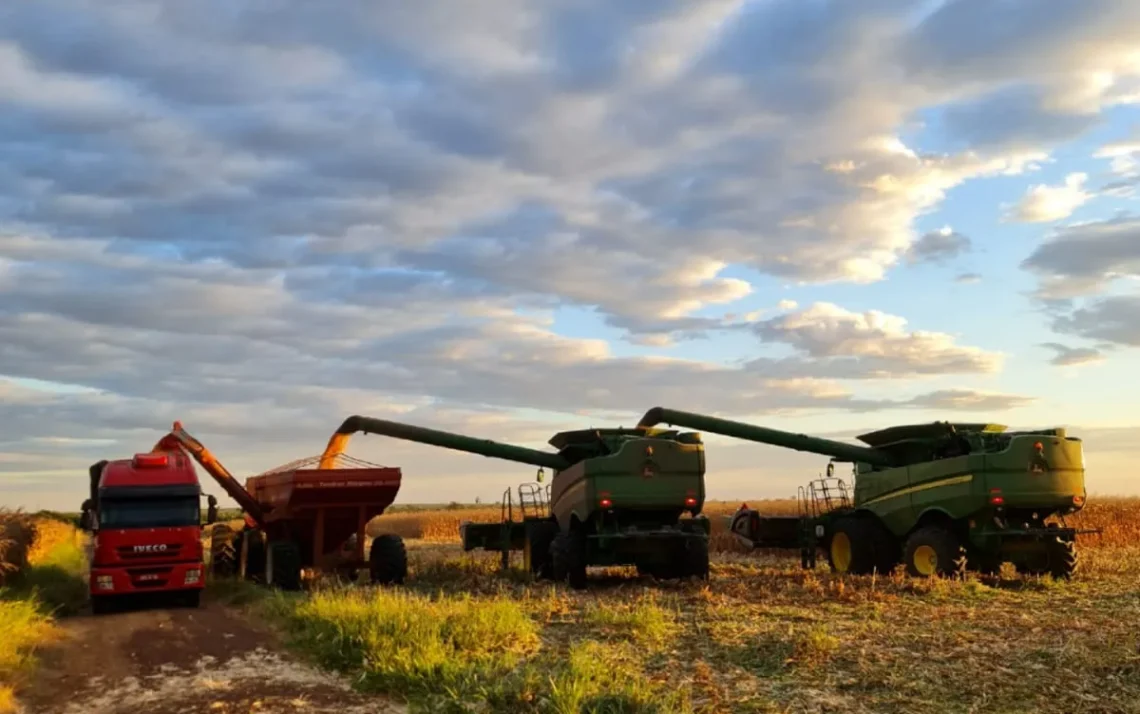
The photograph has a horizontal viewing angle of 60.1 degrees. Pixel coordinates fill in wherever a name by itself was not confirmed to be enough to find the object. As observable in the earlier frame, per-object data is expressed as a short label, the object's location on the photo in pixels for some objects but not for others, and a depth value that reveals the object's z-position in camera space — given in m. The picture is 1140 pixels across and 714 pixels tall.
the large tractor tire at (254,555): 22.39
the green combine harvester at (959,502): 17.89
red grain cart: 19.62
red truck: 17.20
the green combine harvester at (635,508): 18.86
